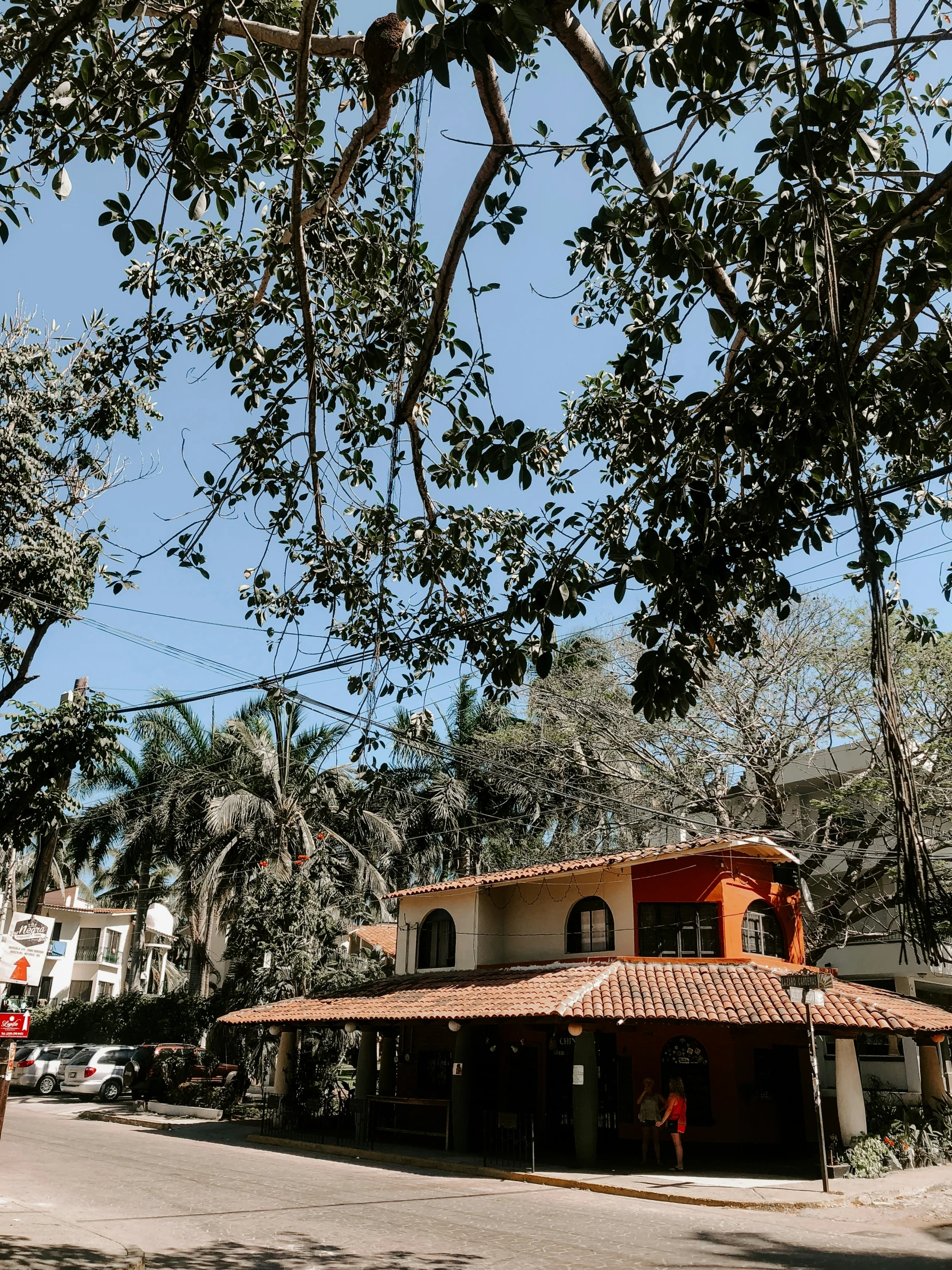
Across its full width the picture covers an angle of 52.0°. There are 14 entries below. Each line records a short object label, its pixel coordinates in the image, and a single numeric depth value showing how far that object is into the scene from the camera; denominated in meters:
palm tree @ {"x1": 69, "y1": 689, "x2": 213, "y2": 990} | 32.47
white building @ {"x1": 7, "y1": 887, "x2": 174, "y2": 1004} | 49.56
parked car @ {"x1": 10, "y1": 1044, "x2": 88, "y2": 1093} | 33.47
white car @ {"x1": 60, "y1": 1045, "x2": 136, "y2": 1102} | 30.28
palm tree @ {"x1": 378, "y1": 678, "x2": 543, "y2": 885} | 35.75
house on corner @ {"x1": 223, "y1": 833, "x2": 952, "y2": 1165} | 17.69
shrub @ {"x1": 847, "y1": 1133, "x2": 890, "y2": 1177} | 16.33
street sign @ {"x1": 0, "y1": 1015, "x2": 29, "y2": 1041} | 11.03
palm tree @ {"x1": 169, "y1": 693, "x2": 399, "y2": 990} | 29.69
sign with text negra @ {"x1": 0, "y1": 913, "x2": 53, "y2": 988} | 10.86
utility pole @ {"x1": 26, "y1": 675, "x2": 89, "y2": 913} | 31.10
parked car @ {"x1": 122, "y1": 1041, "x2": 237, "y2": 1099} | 28.17
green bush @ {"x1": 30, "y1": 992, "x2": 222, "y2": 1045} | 34.41
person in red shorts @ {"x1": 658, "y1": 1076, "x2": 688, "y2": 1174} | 16.86
